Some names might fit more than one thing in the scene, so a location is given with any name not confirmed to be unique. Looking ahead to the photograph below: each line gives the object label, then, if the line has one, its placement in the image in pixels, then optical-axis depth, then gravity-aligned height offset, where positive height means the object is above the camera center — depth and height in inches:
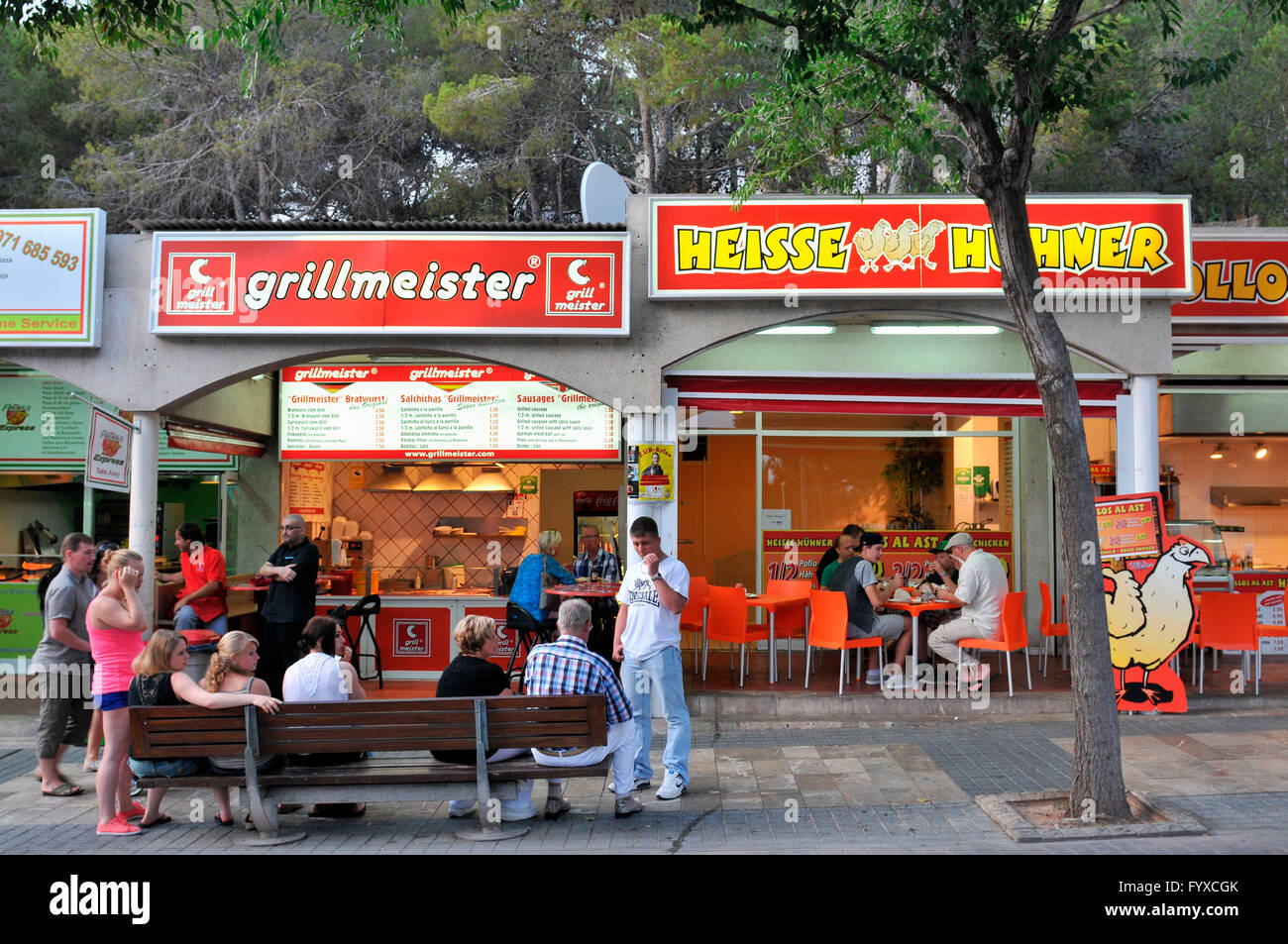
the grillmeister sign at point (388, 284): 340.5 +76.9
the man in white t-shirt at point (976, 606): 353.1 -33.9
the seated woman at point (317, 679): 232.1 -38.9
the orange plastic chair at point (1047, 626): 387.9 -45.4
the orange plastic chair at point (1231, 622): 356.2 -40.3
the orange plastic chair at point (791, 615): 398.6 -42.1
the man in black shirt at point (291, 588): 344.8 -26.7
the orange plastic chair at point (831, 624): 352.5 -40.3
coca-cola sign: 489.7 +3.5
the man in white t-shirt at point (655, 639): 254.1 -33.0
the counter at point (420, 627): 418.3 -48.5
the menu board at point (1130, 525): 322.0 -5.0
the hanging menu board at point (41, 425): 449.4 +38.7
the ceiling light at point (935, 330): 422.9 +76.4
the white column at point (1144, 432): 342.0 +26.7
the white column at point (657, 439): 343.0 +24.7
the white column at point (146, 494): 337.4 +5.7
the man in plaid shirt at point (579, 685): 231.0 -40.3
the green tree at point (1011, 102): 233.1 +110.1
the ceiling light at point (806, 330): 430.6 +77.4
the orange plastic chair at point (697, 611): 402.3 -40.5
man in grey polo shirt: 265.4 -40.0
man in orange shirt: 341.7 -24.2
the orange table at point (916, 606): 362.0 -34.6
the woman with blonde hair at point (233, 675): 223.8 -36.7
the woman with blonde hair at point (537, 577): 370.0 -24.6
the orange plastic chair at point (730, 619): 376.8 -41.3
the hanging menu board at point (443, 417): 424.8 +39.7
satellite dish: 383.9 +123.0
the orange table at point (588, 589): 352.5 -28.2
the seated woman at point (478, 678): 229.0 -38.1
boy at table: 360.8 -34.2
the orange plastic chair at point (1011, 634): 346.6 -43.6
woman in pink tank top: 233.6 -35.0
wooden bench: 217.6 -48.5
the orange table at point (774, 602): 378.9 -35.5
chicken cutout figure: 321.4 -35.6
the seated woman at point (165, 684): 221.3 -38.8
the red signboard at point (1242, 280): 373.7 +85.3
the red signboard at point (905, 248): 339.6 +88.7
